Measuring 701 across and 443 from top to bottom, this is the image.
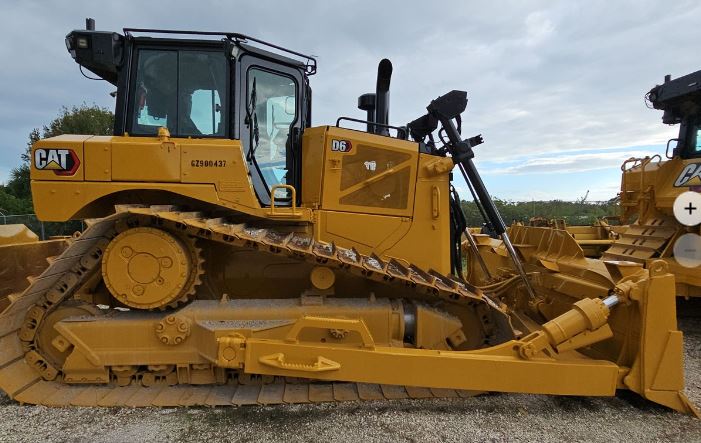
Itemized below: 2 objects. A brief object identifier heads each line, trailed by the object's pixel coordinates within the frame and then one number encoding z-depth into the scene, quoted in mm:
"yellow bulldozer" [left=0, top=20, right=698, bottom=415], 3148
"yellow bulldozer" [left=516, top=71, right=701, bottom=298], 6434
